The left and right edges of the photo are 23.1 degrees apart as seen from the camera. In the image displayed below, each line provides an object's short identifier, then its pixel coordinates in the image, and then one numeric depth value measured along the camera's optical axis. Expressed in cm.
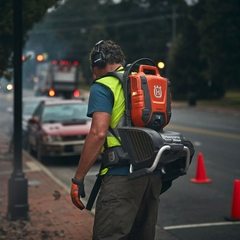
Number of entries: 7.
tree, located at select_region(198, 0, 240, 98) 3844
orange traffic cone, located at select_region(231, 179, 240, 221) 797
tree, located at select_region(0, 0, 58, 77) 1019
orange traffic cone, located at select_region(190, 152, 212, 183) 1103
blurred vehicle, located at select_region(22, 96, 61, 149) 1772
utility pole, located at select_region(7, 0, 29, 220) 770
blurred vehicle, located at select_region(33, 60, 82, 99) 4178
